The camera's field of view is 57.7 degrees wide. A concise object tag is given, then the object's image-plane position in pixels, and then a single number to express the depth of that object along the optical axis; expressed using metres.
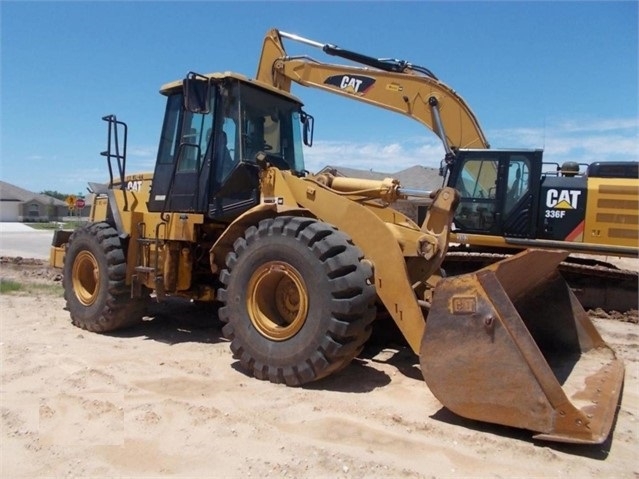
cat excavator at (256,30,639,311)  8.51
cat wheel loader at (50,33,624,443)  3.63
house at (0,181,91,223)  57.72
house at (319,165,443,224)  29.97
